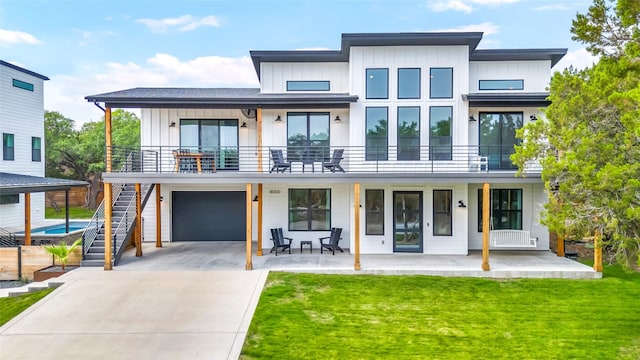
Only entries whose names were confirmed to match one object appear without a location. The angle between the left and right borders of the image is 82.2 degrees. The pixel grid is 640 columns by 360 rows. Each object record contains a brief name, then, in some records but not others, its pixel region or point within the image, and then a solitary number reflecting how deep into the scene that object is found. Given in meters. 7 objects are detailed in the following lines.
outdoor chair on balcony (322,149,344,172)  11.69
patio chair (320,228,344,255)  12.72
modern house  11.62
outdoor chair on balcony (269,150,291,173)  11.77
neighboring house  17.81
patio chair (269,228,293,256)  12.67
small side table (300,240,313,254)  12.75
